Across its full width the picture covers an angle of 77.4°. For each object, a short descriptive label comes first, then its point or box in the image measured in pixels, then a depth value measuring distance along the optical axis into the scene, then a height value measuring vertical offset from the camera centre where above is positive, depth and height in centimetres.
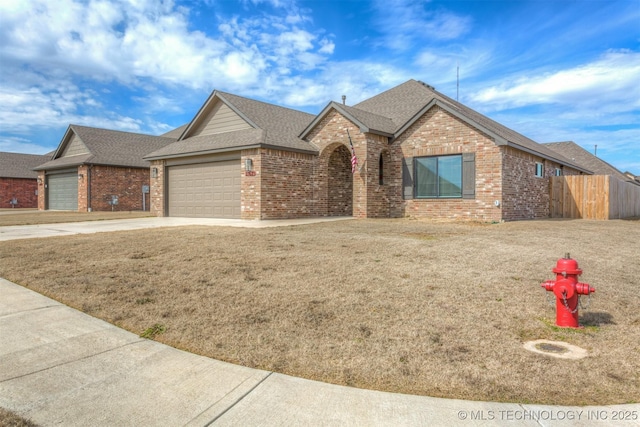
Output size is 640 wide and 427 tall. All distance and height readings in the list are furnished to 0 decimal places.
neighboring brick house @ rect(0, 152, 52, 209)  3703 +234
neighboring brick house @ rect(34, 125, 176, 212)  2603 +238
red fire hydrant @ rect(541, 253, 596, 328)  410 -83
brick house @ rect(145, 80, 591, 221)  1531 +176
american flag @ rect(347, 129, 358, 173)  1622 +196
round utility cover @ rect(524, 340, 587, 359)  356 -129
